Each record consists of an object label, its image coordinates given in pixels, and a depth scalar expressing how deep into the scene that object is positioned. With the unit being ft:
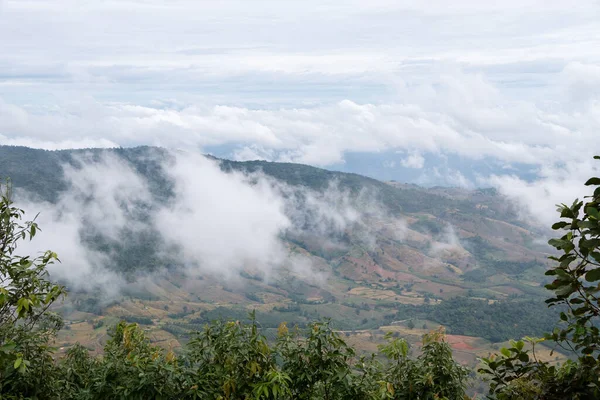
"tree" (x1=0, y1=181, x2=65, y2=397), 23.34
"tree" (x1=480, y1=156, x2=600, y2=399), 16.70
